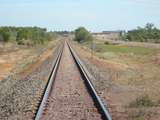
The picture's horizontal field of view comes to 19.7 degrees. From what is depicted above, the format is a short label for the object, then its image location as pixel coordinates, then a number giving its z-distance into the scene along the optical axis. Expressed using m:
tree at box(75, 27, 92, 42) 146.57
